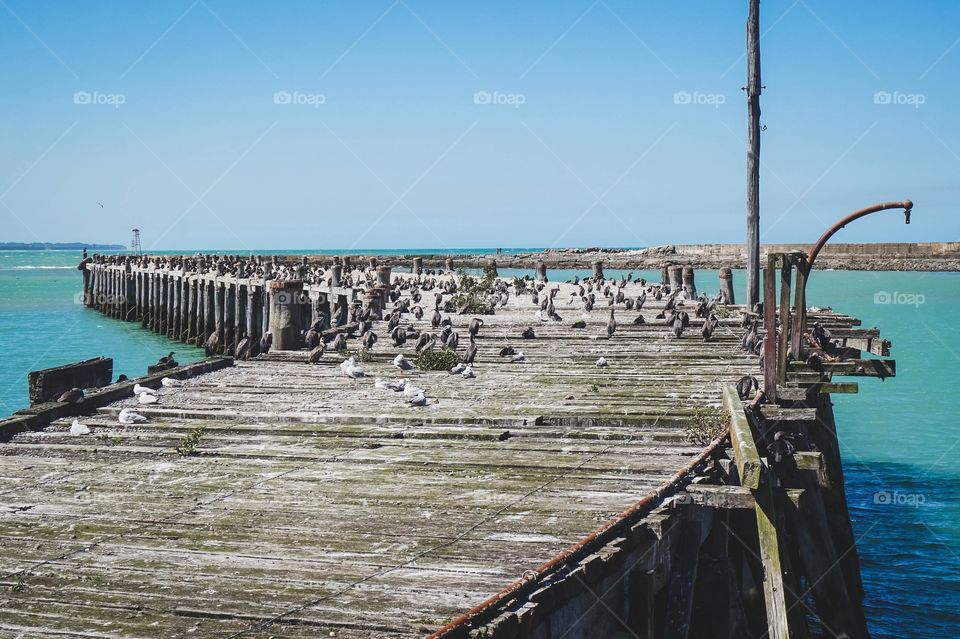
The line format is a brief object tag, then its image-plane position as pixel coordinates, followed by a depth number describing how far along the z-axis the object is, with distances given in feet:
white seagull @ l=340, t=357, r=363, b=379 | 44.86
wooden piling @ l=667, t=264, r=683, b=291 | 114.42
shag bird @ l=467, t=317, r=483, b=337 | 61.62
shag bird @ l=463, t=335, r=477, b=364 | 49.49
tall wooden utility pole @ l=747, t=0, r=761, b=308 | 68.74
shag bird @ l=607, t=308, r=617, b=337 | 62.03
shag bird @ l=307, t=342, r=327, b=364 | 51.39
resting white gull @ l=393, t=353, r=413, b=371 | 48.85
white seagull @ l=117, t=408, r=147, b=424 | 34.06
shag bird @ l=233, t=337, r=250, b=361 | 54.60
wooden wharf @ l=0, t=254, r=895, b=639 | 17.33
